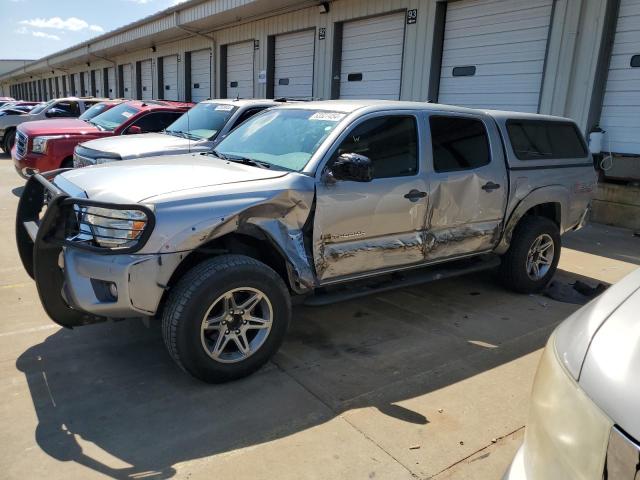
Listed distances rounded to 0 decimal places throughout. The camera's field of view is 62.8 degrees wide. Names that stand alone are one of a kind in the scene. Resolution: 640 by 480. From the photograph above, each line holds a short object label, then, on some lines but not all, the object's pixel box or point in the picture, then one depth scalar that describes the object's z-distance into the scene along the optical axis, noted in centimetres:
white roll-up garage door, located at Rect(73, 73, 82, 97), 3962
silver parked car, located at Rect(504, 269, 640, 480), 127
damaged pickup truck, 316
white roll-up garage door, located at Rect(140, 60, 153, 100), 2603
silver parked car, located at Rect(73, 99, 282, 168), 701
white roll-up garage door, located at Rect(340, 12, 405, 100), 1277
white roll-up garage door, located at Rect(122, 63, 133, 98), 2892
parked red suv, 902
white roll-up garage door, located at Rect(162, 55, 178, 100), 2331
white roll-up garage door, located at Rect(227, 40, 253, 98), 1819
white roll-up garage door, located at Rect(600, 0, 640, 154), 878
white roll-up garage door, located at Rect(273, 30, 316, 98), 1543
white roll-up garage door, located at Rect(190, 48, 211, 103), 2077
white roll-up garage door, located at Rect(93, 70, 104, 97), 3397
